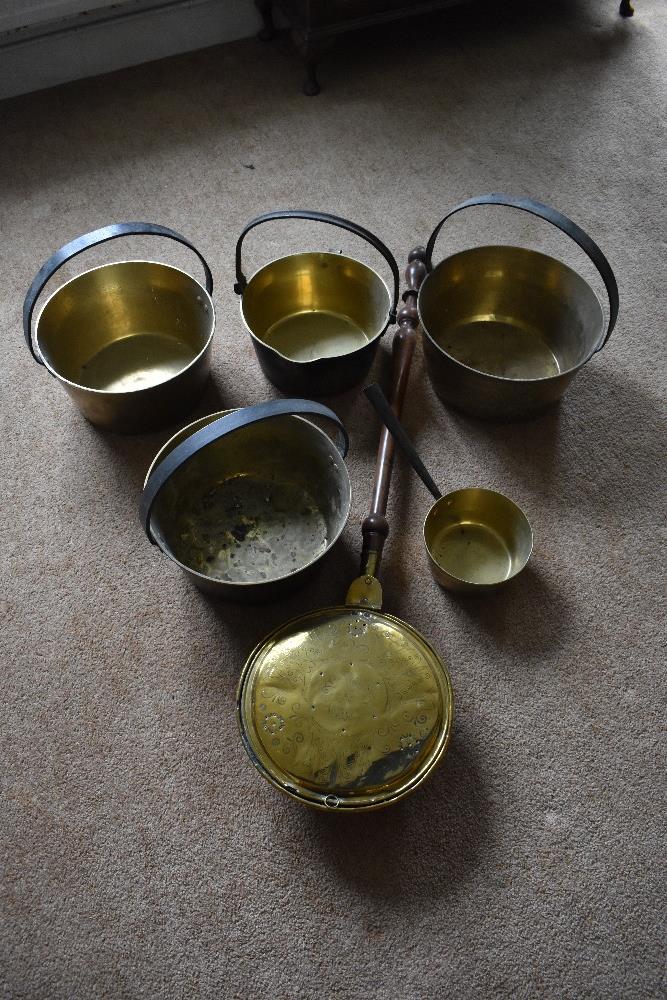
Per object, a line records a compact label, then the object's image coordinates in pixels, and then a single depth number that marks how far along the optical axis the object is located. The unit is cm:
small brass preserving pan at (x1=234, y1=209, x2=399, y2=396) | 157
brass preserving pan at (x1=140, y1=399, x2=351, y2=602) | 136
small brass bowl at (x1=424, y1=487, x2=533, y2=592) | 139
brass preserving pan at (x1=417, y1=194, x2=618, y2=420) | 151
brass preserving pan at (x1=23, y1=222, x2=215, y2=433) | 148
